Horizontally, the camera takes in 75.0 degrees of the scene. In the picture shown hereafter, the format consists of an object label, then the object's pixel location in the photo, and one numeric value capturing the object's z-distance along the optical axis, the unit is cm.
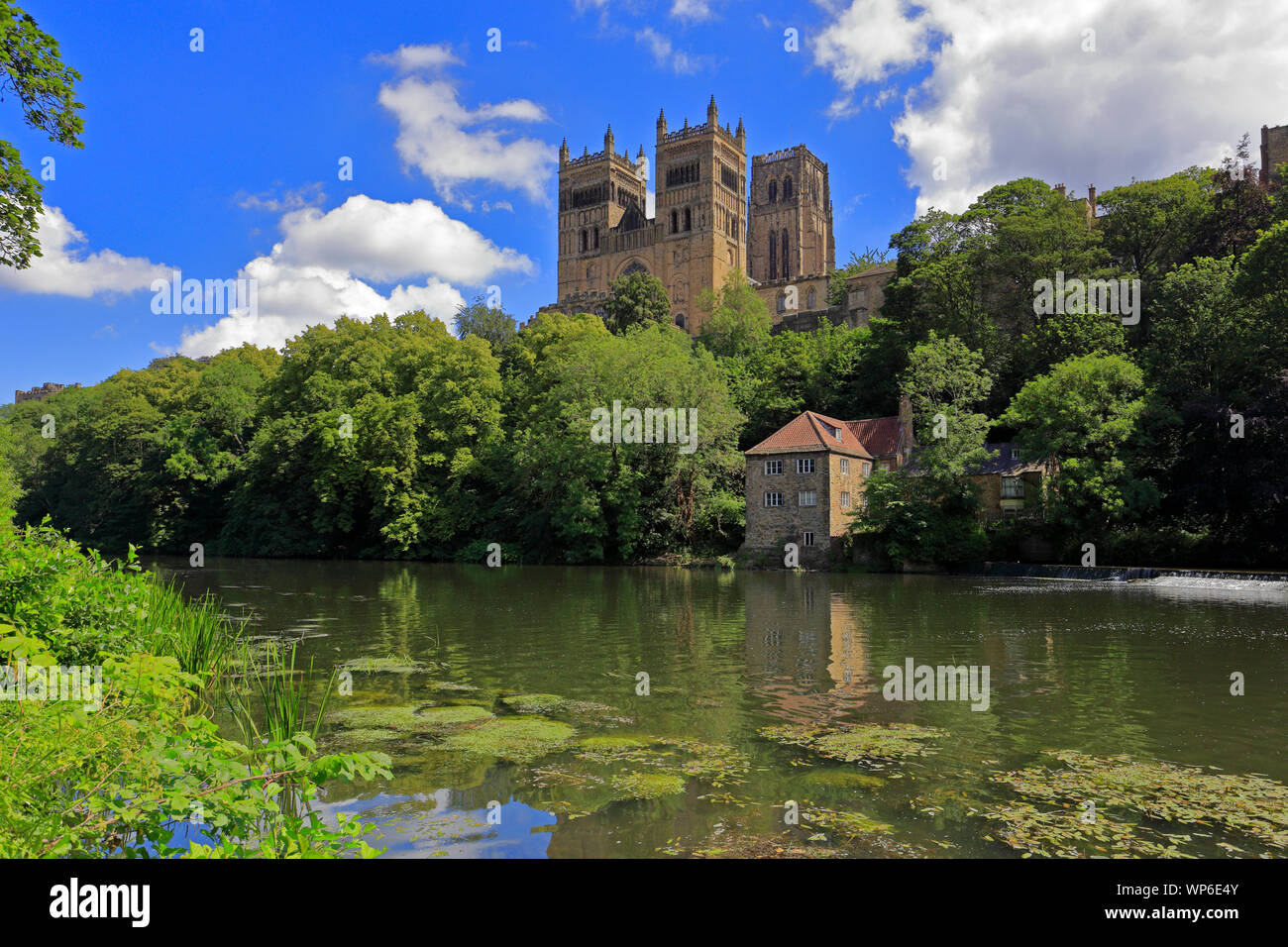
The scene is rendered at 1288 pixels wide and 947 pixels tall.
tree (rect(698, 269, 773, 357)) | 9094
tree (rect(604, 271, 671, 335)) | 9212
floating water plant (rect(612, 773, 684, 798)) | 952
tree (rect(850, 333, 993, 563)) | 4600
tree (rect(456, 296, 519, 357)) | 9262
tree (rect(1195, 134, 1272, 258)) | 5506
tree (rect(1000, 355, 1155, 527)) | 4297
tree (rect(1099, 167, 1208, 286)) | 5972
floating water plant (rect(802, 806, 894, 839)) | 839
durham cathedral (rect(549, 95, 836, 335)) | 12950
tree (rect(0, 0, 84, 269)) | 1186
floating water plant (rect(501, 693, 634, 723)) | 1340
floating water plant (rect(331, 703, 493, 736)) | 1245
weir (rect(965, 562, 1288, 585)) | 3760
